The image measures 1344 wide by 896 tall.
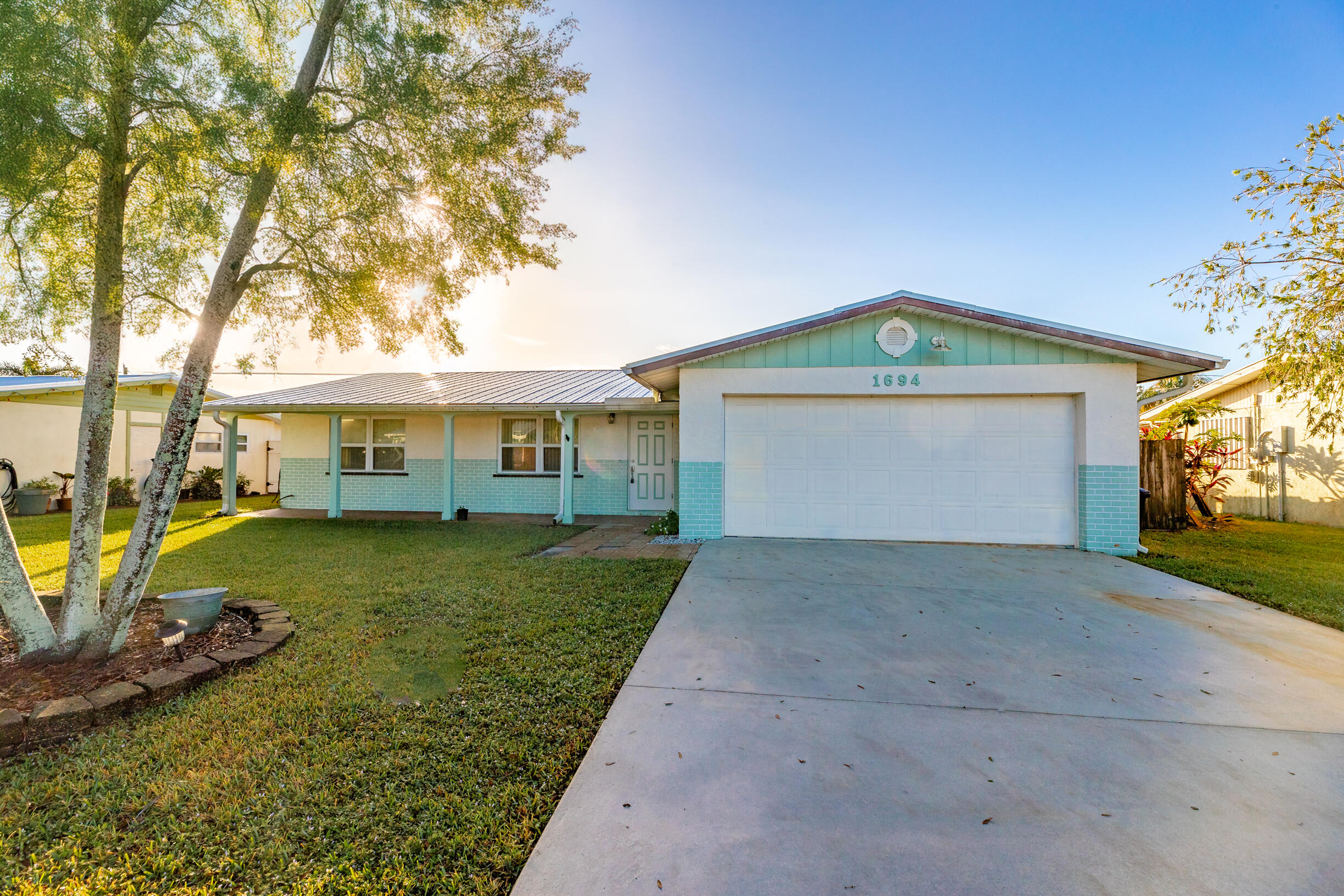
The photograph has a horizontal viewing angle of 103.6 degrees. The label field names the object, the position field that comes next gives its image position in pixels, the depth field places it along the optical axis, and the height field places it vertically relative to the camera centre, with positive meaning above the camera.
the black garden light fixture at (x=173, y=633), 3.73 -1.31
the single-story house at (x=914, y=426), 7.38 +0.45
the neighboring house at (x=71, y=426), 12.56 +0.69
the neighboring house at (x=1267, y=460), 10.36 -0.01
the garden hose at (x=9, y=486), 12.33 -0.81
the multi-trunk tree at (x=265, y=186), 3.59 +2.07
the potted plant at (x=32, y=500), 12.30 -1.15
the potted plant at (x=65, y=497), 13.26 -1.14
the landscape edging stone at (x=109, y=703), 2.71 -1.41
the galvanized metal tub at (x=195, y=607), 4.00 -1.19
